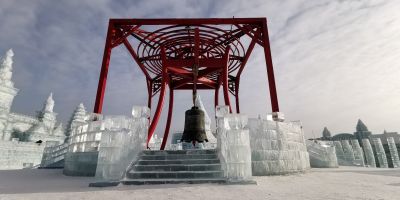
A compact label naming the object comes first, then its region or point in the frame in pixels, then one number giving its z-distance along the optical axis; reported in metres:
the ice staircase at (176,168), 5.86
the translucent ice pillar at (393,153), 21.97
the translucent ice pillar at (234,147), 5.88
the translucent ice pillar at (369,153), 20.73
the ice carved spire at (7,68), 45.59
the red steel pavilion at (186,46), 10.25
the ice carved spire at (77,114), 54.47
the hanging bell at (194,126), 8.96
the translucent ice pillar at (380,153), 21.62
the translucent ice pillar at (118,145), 5.74
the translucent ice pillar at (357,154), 18.21
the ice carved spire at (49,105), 57.33
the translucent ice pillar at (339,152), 17.88
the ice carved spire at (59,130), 54.46
